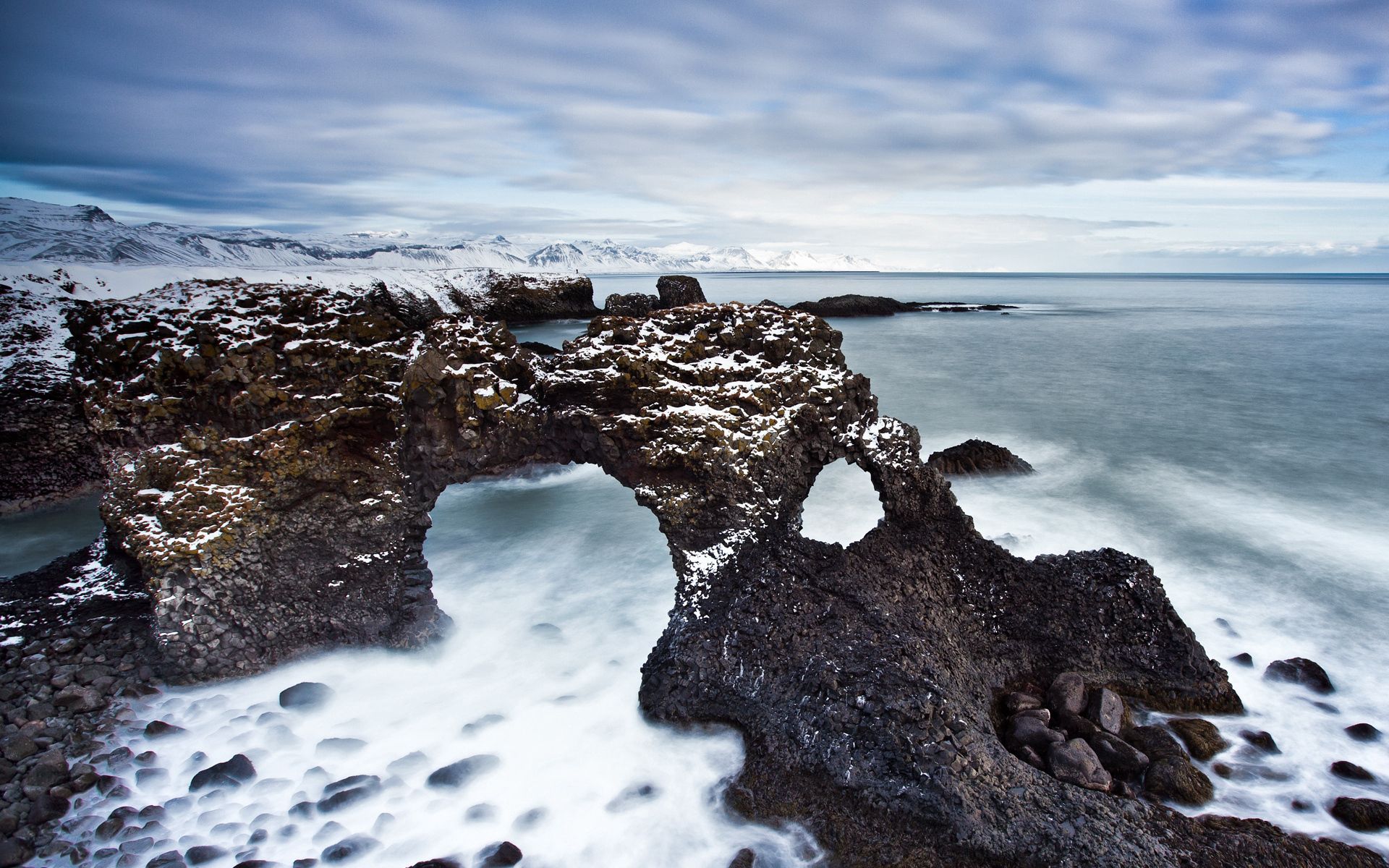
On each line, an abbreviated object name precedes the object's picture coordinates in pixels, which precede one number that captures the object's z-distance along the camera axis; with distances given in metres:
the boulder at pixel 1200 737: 7.84
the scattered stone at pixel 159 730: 8.01
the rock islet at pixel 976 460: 17.59
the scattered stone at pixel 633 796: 7.33
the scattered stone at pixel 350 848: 6.68
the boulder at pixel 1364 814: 6.95
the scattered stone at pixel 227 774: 7.45
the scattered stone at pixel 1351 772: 7.62
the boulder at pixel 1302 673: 9.20
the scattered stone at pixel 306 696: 8.71
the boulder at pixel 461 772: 7.64
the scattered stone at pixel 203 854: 6.59
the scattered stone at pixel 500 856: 6.62
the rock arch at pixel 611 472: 8.66
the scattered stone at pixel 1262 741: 7.98
